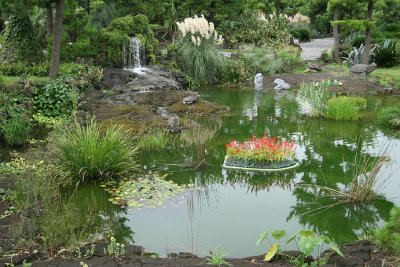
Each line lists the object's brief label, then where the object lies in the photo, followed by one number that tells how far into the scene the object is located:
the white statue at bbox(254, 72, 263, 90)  16.34
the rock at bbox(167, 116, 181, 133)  10.28
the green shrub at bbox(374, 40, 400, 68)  19.19
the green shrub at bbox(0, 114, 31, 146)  8.87
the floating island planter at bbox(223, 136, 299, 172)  7.95
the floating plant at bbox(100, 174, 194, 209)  6.61
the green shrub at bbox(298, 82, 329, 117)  11.73
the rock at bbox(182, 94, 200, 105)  13.04
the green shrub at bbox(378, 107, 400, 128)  10.60
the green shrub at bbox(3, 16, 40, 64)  14.46
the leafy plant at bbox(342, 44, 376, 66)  18.77
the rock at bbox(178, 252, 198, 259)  4.97
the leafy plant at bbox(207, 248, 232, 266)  4.62
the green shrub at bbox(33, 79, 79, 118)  10.79
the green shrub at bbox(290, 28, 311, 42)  29.12
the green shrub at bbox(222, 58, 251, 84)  17.50
